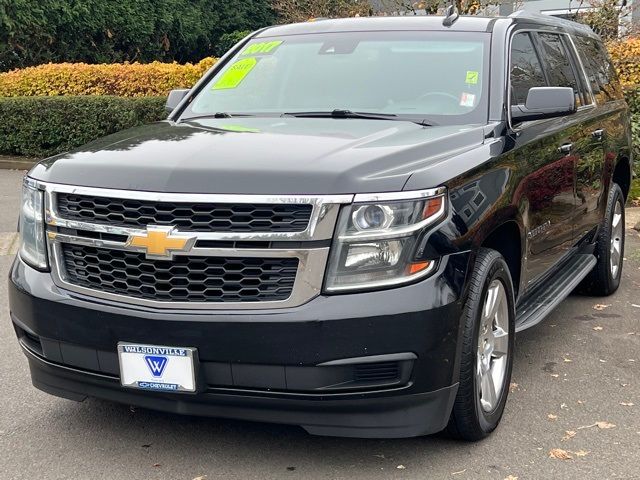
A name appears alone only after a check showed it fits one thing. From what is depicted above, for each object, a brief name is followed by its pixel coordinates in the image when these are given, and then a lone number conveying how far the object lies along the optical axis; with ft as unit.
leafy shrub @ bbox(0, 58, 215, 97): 47.06
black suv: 10.52
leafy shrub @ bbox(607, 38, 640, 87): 37.93
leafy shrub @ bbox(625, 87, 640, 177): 35.45
